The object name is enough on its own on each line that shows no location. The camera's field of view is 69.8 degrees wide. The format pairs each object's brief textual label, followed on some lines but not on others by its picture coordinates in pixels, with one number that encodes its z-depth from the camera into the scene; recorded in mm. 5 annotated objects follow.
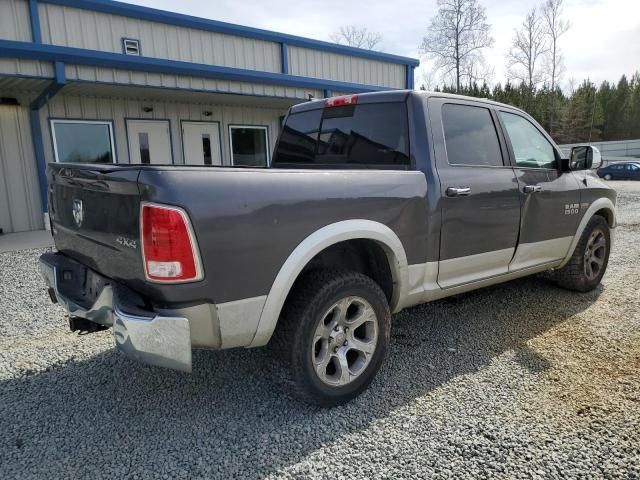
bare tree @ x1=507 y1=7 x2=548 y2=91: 44188
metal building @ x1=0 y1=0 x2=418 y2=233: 8055
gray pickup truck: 2184
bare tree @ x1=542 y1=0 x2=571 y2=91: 43344
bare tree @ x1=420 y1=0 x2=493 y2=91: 36688
